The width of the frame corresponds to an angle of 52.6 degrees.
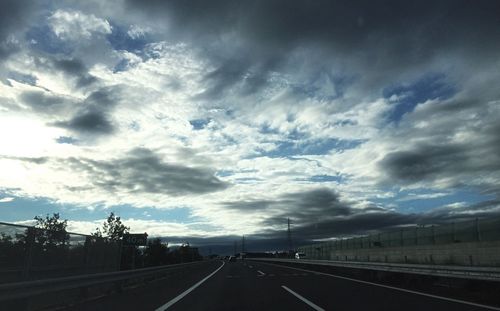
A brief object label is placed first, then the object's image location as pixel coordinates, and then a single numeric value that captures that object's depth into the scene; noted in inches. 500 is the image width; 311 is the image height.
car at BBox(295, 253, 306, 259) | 3628.4
